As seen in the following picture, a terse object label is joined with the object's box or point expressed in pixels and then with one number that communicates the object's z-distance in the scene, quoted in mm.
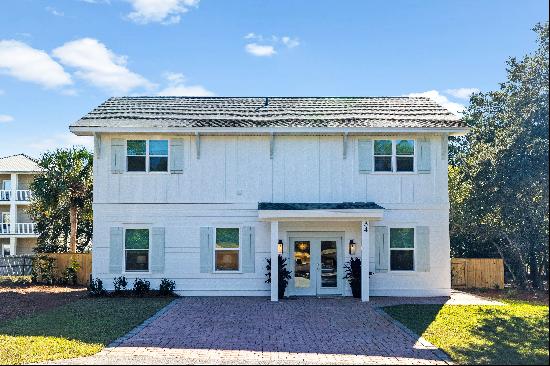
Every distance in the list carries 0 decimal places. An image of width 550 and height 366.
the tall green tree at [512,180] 15766
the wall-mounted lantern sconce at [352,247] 18250
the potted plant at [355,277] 18047
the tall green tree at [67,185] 24703
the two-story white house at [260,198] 18578
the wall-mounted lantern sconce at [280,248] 17734
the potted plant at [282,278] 17719
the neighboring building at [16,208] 41219
